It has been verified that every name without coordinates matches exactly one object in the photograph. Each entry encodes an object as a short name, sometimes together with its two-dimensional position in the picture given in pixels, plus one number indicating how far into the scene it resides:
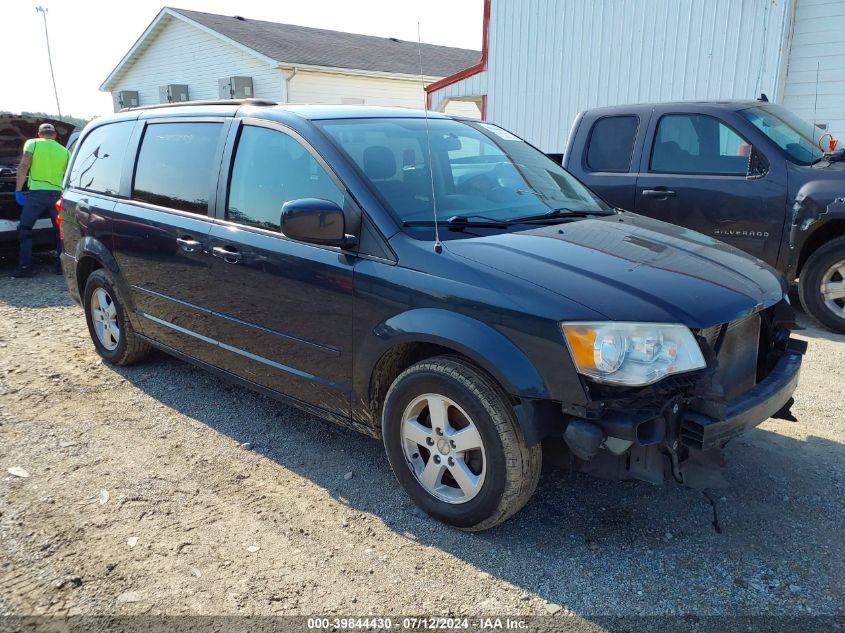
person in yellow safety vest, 8.70
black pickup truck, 5.79
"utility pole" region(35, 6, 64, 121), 40.92
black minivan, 2.55
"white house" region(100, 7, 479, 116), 20.05
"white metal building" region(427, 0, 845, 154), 9.80
